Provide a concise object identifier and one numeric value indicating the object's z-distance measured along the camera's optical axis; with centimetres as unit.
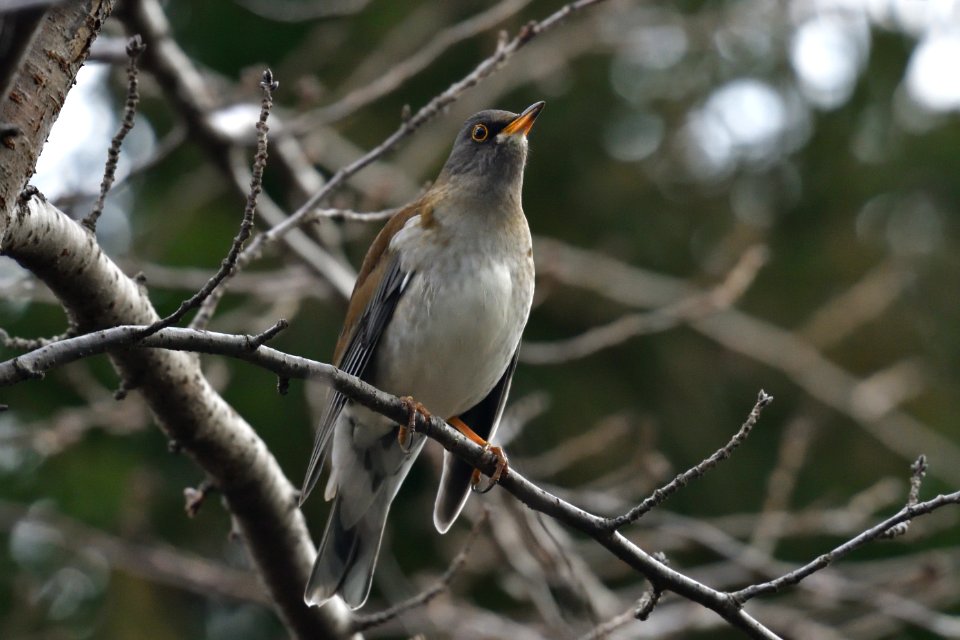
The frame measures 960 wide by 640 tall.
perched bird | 887
